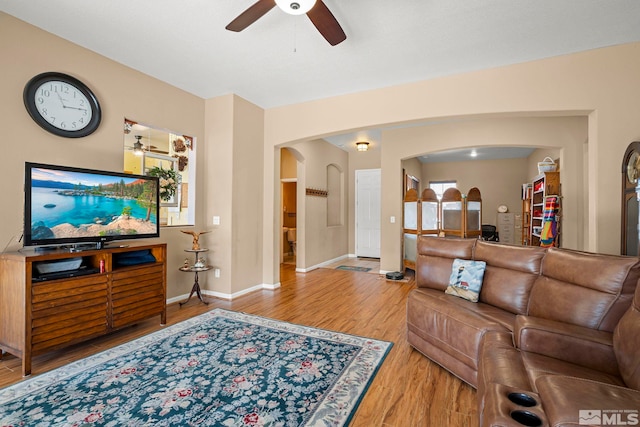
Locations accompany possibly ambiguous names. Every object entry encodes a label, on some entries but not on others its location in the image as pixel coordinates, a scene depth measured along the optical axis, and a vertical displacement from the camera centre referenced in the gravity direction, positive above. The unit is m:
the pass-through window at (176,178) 4.12 +0.50
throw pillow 2.61 -0.59
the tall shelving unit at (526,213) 6.36 -0.01
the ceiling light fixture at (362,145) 6.69 +1.53
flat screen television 2.45 +0.06
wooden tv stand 2.30 -0.78
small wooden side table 3.92 -0.77
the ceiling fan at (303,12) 2.08 +1.46
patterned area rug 1.81 -1.24
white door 8.04 +0.02
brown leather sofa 1.12 -0.69
